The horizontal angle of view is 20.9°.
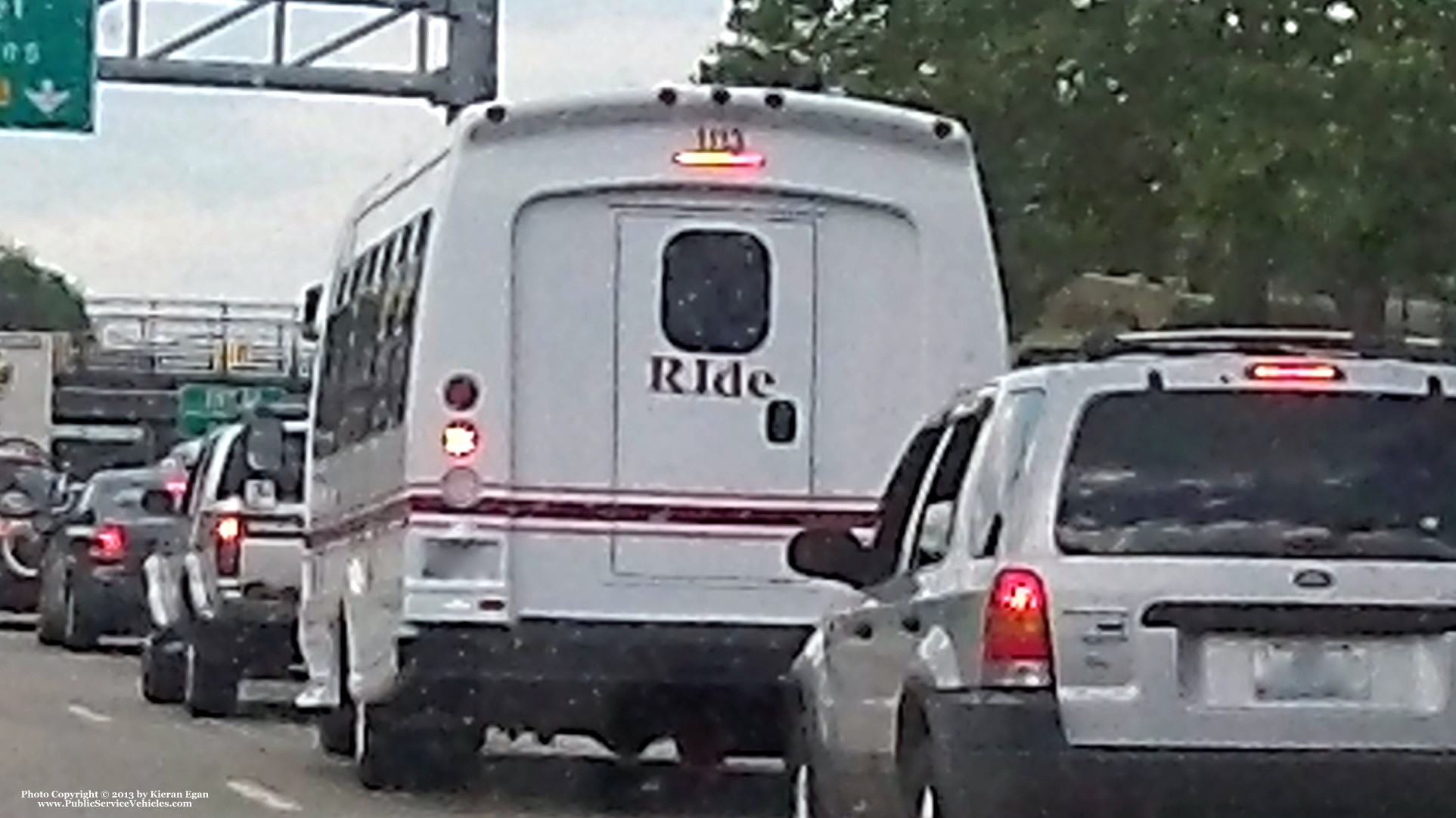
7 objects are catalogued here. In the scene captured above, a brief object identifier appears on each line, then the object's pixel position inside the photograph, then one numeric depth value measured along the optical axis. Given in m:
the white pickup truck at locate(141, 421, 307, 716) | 21.94
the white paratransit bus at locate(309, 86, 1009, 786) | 15.54
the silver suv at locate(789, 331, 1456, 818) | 10.34
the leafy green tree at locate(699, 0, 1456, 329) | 30.86
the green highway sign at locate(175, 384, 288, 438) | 57.78
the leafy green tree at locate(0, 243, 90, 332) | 140.38
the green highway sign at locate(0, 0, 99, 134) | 36.38
